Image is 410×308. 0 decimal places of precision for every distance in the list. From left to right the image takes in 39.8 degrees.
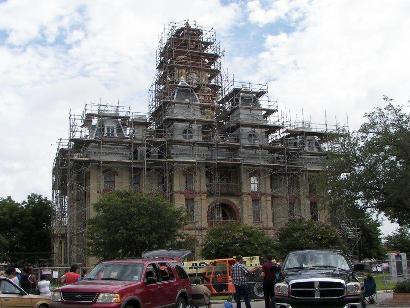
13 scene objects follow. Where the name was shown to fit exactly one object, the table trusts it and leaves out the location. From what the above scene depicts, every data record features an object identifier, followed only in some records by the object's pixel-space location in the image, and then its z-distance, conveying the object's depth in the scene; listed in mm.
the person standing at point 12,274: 17884
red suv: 13172
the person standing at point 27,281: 20405
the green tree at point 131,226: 39750
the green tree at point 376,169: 22656
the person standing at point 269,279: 18125
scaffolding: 51344
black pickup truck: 12641
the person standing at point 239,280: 17938
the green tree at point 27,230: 63719
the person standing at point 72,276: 17125
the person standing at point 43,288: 18688
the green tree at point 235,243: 42719
